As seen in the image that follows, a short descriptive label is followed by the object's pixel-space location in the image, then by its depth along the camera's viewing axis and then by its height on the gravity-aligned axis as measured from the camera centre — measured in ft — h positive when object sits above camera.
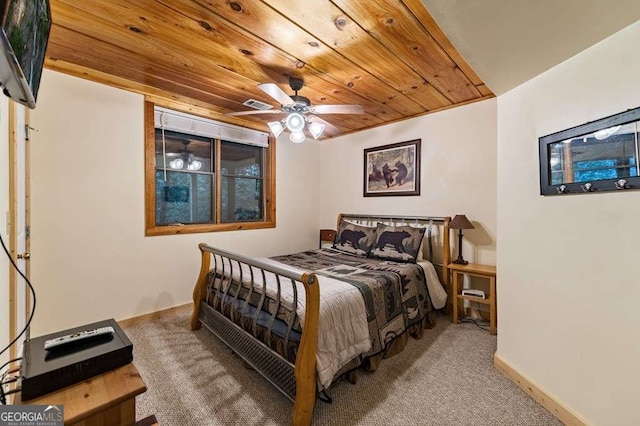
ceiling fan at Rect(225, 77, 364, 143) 7.80 +2.97
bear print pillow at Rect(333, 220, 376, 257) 11.19 -1.24
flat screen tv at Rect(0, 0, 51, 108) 2.16 +1.52
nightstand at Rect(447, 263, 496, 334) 8.75 -2.46
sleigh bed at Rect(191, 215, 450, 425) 5.27 -2.39
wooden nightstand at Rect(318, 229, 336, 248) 14.52 -1.38
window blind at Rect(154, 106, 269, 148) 10.02 +3.39
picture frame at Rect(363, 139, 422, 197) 11.78 +1.83
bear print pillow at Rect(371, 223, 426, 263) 9.91 -1.28
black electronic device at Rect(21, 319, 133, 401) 2.69 -1.60
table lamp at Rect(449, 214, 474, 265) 9.48 -0.56
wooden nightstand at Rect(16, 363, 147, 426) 2.54 -1.83
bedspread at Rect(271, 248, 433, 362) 7.02 -2.25
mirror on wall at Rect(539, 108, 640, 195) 4.21 +0.90
